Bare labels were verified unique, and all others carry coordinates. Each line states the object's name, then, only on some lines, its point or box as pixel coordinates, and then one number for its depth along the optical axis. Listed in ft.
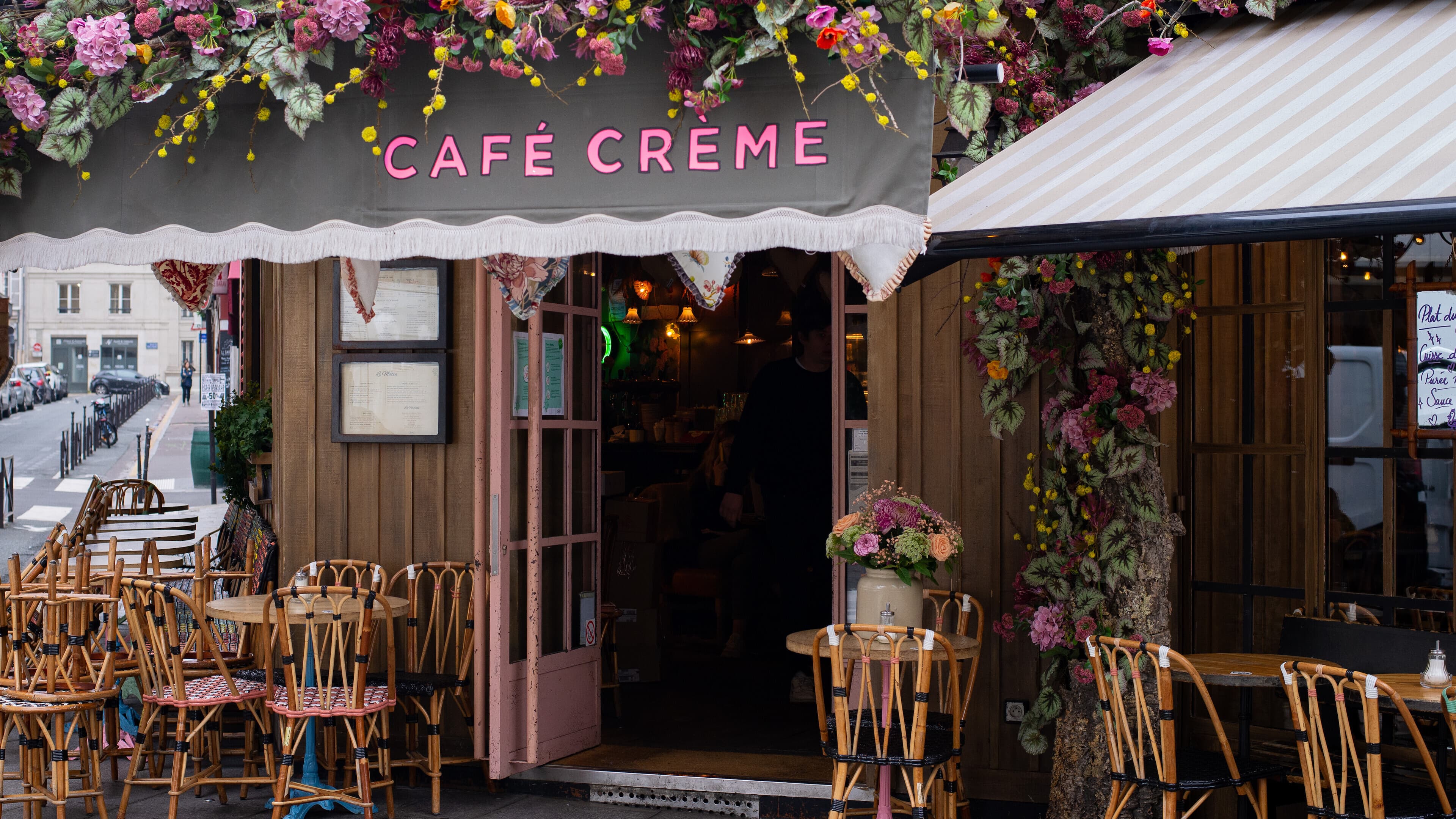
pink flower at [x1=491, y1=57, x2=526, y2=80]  10.84
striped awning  10.37
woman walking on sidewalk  146.10
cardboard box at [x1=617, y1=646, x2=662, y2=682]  21.61
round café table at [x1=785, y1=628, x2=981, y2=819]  13.19
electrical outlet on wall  15.47
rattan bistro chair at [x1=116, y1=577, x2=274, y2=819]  15.01
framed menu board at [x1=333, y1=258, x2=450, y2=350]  17.62
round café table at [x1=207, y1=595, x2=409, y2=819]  15.03
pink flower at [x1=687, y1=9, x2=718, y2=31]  10.39
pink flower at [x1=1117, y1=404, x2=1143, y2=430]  13.55
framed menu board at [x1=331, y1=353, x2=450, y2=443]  17.54
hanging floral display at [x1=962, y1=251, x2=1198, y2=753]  13.66
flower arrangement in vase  13.75
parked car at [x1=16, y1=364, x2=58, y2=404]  134.31
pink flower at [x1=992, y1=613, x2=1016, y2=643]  14.70
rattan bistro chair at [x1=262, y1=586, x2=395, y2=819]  14.39
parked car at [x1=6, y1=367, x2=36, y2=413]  125.18
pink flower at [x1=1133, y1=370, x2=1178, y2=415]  13.56
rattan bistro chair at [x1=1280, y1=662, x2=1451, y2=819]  10.56
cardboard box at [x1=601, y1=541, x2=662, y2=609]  21.63
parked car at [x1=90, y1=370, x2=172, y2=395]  155.94
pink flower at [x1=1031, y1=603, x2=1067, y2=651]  14.06
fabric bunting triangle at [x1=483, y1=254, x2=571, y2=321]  15.28
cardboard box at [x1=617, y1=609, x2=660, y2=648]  21.68
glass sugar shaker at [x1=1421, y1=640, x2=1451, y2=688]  11.82
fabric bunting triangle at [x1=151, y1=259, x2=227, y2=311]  16.75
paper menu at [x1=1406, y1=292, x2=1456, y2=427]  13.50
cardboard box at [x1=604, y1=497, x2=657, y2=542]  21.93
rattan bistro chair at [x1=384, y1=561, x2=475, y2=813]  16.21
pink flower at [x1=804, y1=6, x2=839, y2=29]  10.07
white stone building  192.85
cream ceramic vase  13.91
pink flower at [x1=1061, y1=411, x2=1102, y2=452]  13.75
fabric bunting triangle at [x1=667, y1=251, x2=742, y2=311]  14.12
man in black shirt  20.95
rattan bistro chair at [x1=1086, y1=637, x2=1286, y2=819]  11.68
